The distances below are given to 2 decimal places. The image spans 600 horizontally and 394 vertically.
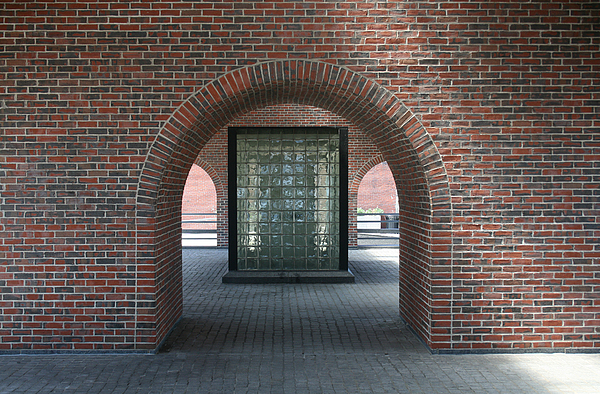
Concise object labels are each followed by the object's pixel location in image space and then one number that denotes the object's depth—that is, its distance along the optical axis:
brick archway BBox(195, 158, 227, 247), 13.65
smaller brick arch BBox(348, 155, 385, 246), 13.89
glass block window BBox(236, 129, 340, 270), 9.09
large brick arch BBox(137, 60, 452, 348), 4.59
